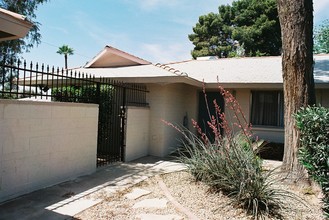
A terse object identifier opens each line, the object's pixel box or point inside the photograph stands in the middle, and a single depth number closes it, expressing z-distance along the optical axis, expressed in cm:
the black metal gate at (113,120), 826
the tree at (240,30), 2498
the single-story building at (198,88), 945
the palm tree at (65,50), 3959
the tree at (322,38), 2600
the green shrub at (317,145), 364
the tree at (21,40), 1484
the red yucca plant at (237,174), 429
